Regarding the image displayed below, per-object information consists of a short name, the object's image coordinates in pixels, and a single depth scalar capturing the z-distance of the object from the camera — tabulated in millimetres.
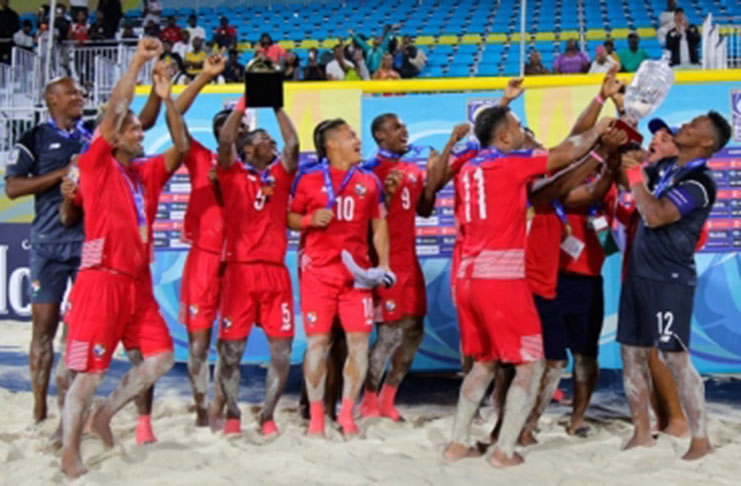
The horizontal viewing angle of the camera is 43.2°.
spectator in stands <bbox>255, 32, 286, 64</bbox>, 16953
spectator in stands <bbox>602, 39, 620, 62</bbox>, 15232
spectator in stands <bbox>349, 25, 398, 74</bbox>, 16688
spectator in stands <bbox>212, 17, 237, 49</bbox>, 18844
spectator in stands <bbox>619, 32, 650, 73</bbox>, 15011
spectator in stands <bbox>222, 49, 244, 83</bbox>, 15917
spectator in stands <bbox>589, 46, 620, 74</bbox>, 14172
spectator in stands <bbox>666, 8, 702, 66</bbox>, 15688
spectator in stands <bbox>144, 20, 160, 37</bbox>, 18922
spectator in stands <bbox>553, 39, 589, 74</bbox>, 15156
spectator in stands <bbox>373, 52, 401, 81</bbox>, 14109
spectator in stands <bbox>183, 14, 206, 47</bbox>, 19031
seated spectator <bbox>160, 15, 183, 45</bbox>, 18609
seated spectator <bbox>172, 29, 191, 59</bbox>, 18094
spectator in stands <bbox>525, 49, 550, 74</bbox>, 14407
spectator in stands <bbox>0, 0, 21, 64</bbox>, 18531
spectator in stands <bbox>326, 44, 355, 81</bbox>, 15953
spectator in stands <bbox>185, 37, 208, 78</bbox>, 16594
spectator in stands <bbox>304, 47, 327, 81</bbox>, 15352
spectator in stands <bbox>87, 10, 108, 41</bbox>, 18078
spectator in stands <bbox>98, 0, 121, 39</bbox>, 19125
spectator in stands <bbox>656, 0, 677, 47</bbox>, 16906
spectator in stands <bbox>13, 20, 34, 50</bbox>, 17897
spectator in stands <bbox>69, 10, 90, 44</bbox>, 18297
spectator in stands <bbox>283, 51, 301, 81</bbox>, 15481
